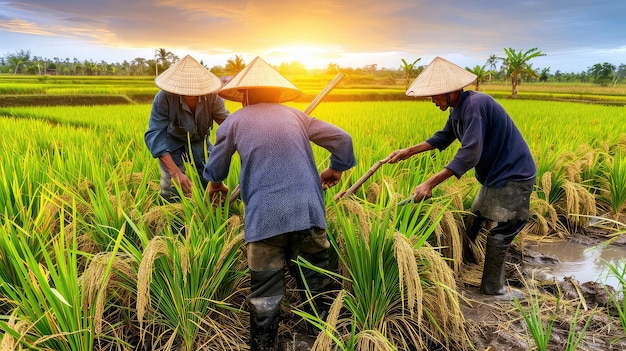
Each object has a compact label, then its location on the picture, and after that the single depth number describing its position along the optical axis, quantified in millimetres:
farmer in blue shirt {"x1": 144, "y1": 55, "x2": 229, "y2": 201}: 2529
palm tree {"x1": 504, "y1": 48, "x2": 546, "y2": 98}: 25572
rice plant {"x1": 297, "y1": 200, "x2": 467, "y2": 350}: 1713
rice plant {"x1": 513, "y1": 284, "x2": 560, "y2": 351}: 1718
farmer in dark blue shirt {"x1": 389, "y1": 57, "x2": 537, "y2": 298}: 2305
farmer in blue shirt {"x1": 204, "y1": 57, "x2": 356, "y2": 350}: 1747
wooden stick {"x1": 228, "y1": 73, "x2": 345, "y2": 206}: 2232
